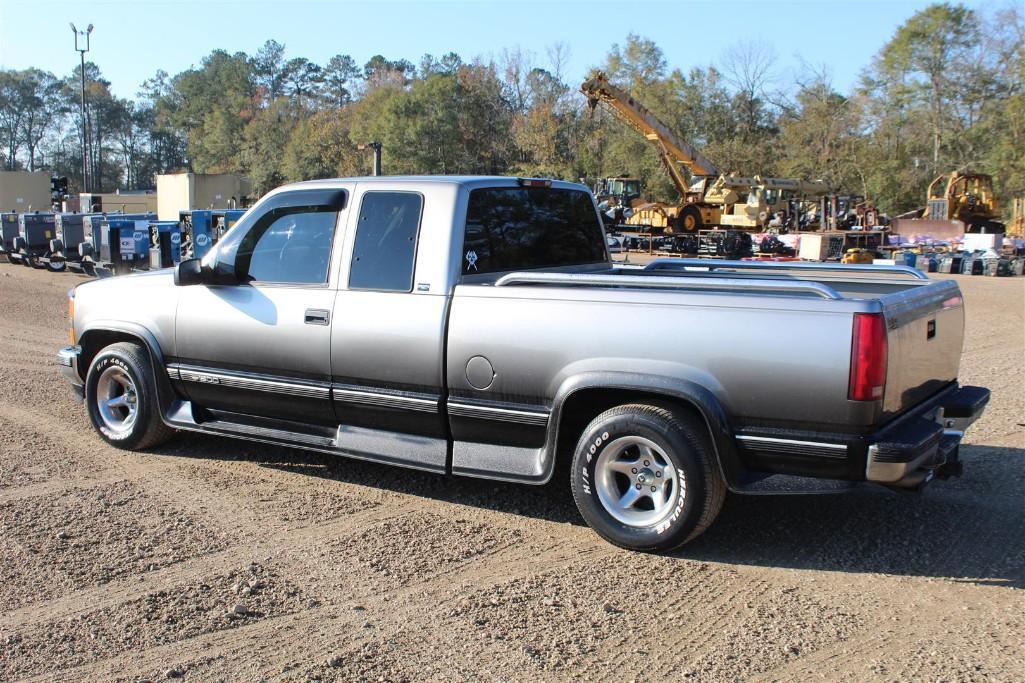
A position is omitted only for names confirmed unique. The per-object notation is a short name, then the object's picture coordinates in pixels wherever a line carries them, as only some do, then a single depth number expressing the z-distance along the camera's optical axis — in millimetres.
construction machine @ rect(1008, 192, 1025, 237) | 34206
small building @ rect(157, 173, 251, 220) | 36500
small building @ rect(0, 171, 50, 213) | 43062
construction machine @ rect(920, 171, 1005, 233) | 33062
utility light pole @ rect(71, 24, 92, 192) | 45881
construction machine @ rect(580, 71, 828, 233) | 34125
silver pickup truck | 4270
